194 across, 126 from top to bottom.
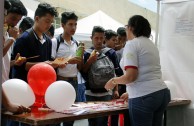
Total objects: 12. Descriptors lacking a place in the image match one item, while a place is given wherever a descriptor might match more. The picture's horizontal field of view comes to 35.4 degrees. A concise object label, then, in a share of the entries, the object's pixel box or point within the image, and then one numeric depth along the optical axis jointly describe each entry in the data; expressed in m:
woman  2.36
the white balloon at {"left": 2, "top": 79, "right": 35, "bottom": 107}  2.04
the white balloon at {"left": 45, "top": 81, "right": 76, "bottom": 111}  2.10
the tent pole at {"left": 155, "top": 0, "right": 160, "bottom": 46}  3.70
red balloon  2.23
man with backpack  3.11
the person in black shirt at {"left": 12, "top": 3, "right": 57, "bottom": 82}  2.48
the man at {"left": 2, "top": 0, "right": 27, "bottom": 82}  2.37
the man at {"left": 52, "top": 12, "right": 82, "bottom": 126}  2.99
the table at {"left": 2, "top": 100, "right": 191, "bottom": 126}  1.86
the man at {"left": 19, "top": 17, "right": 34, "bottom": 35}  3.44
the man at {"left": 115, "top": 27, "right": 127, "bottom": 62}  3.88
